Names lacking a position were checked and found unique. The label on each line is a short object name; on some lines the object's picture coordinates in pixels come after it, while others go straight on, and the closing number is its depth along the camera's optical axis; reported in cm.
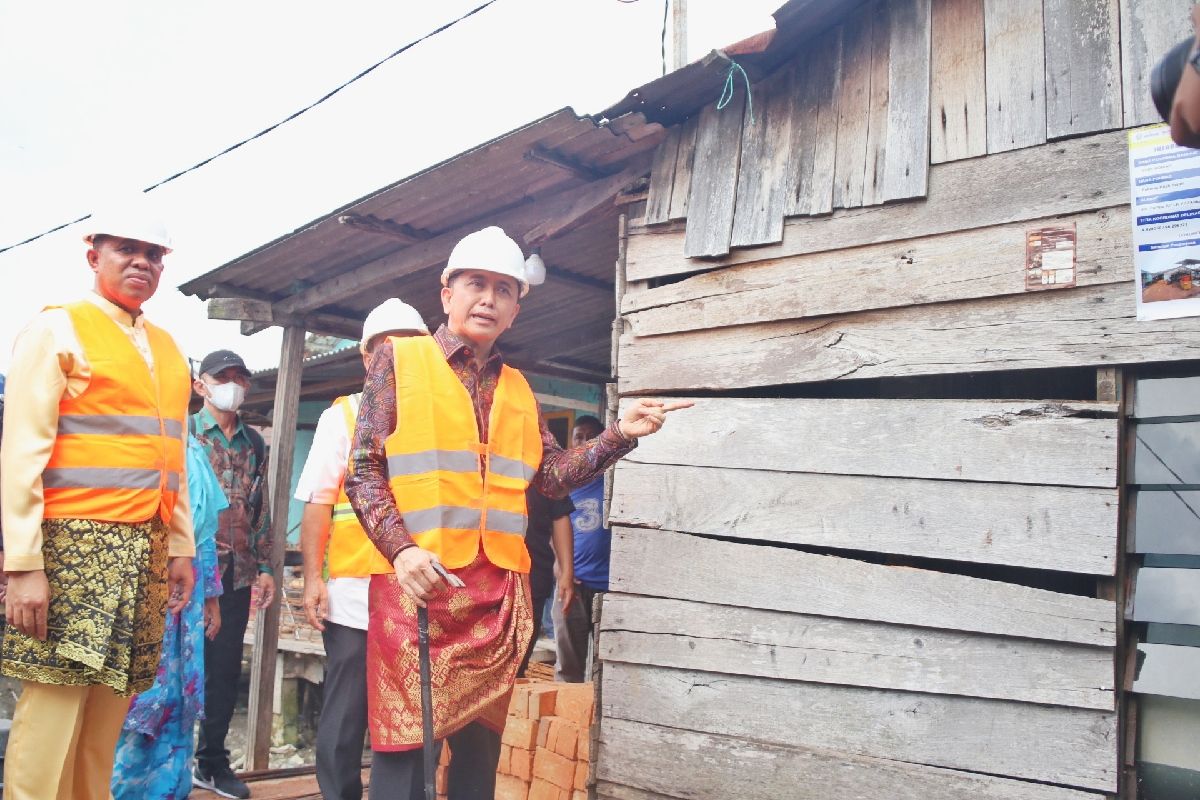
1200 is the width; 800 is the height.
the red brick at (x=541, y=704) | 498
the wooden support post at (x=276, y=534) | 588
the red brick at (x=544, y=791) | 467
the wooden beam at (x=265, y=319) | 622
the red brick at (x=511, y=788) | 500
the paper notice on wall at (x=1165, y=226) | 300
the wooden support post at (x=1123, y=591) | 303
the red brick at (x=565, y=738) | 466
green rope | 402
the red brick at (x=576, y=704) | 471
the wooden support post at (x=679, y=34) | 449
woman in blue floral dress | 389
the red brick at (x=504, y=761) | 516
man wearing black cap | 491
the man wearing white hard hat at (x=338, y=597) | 348
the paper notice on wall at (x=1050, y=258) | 322
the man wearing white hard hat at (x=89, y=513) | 283
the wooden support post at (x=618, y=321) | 428
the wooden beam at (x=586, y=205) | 449
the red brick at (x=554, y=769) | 464
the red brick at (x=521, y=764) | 498
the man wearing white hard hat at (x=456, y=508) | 276
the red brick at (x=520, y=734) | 498
